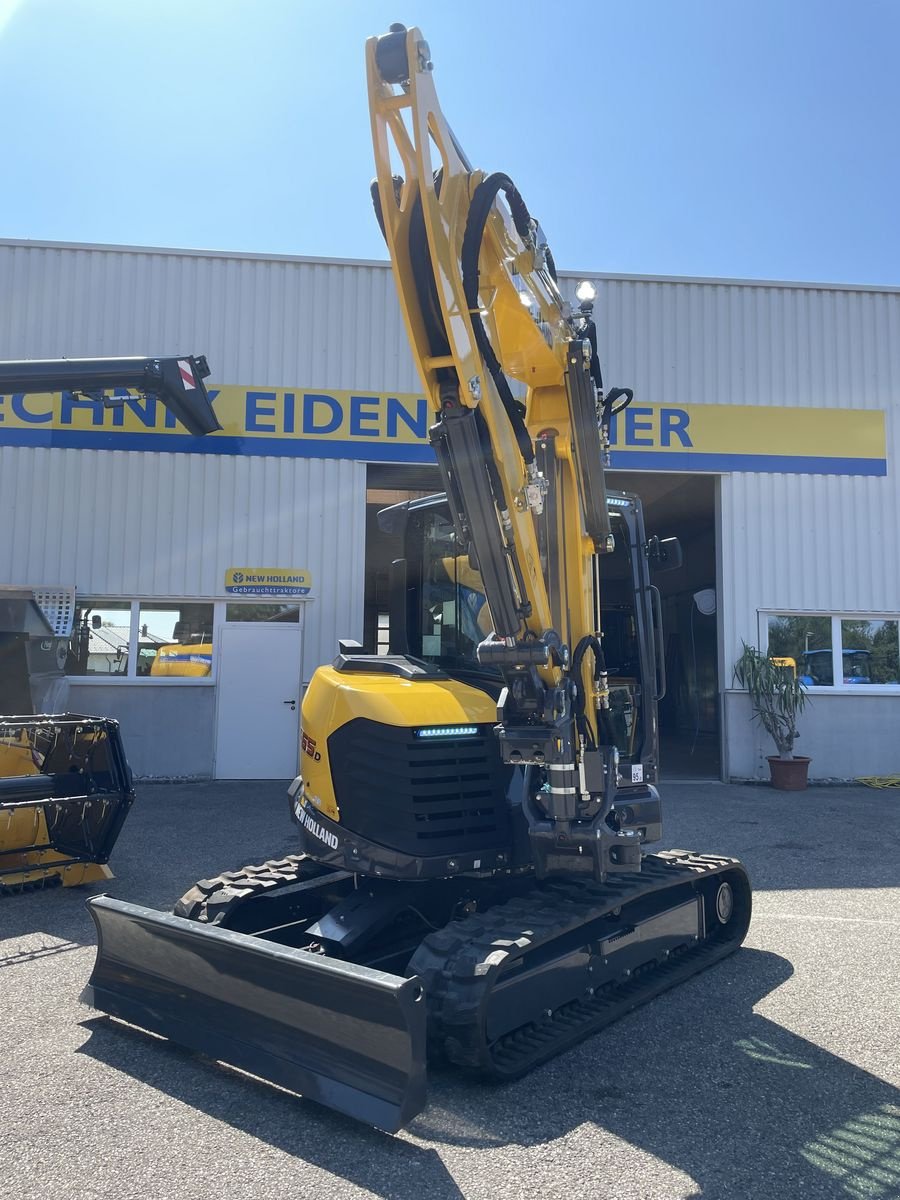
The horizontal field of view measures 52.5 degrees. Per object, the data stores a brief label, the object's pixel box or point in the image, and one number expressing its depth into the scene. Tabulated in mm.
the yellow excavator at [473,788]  3512
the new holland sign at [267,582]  12336
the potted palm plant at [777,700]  12297
